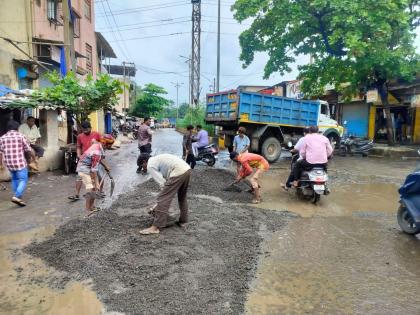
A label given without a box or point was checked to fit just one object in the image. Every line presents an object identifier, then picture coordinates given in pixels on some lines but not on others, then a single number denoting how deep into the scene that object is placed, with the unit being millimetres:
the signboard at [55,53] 14617
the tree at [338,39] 13461
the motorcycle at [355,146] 16328
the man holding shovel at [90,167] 5844
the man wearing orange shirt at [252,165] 6930
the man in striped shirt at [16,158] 6539
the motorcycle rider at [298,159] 7356
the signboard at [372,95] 19016
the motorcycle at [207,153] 11844
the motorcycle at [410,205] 4867
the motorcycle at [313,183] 6926
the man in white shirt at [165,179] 4730
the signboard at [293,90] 27016
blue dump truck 12766
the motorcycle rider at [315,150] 7027
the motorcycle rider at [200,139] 11500
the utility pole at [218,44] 24516
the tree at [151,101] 41312
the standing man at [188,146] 10633
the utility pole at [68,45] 12219
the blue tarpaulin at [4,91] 10188
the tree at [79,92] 9773
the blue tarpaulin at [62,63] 15742
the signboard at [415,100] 17456
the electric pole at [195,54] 26922
